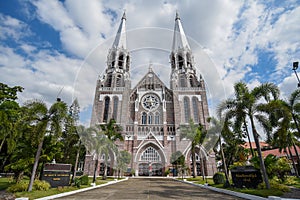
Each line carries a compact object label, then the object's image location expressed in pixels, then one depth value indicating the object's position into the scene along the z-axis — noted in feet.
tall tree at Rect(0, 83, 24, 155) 42.52
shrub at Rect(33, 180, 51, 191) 33.62
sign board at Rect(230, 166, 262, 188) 35.19
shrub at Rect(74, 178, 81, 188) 41.57
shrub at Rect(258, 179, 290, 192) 32.06
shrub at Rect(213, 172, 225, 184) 47.22
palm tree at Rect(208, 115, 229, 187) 58.44
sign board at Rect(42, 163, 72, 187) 37.74
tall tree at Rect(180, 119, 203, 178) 71.72
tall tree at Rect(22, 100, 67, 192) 35.40
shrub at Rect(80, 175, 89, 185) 45.65
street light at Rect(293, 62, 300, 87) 46.31
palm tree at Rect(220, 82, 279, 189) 39.30
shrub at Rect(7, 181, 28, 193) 32.14
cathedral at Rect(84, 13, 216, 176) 106.93
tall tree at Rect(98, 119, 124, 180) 67.67
